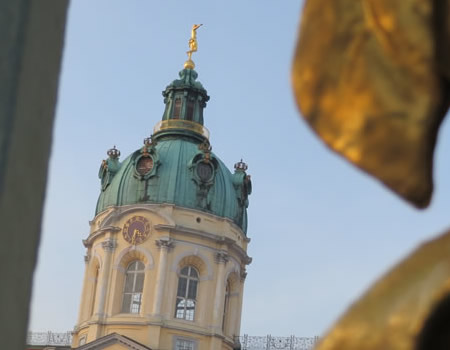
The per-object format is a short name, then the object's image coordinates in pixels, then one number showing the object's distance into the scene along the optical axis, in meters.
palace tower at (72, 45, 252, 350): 104.68
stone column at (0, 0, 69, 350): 6.71
